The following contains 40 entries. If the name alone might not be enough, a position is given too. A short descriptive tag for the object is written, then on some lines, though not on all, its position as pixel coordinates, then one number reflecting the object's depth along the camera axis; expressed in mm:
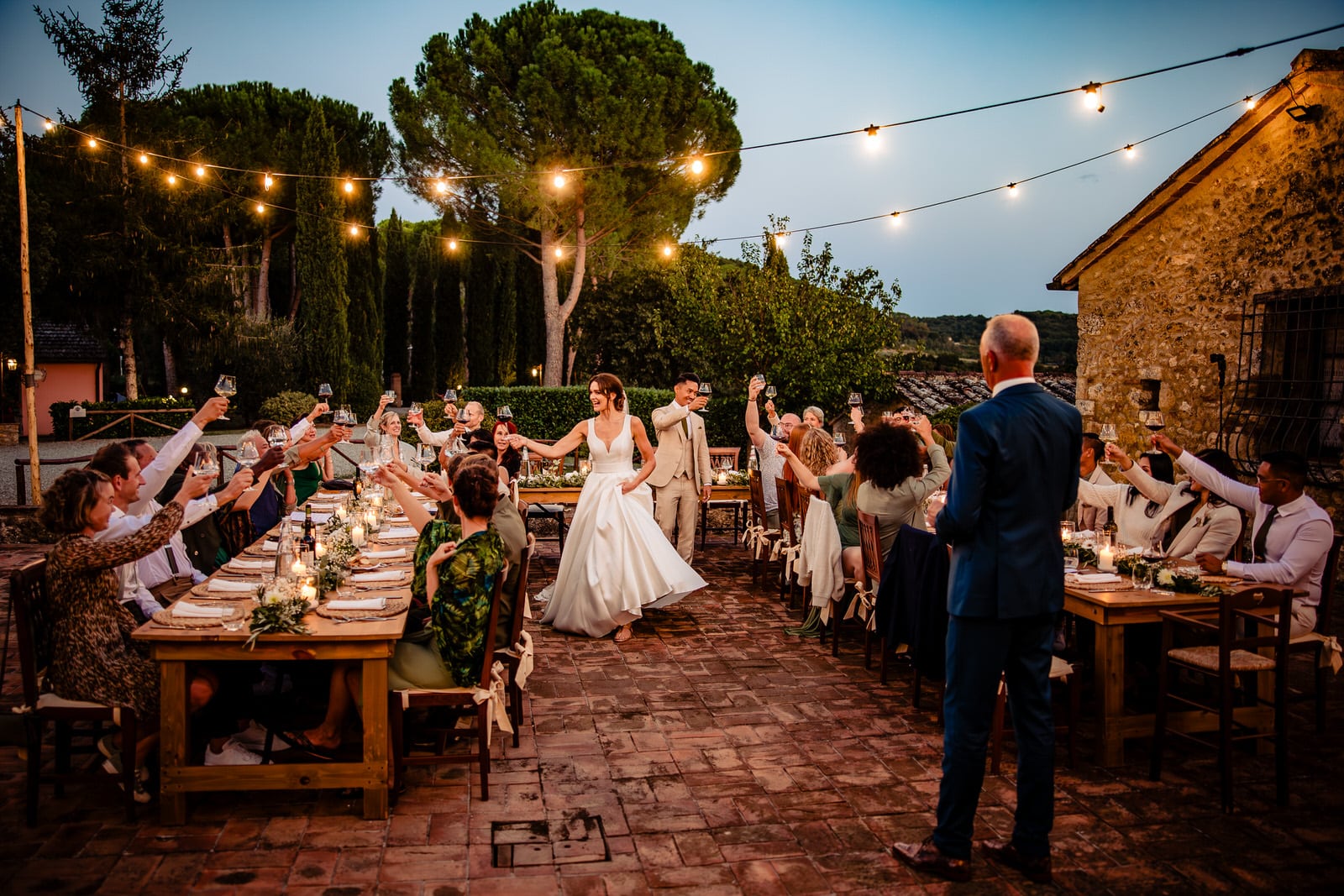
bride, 5887
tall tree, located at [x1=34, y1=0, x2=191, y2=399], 20391
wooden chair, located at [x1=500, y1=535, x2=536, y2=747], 3941
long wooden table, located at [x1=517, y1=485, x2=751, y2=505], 7559
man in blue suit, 2781
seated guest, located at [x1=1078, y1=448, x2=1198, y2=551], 5121
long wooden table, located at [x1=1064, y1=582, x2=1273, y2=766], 3816
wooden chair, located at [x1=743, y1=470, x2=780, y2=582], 7473
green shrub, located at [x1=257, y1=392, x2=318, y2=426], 21438
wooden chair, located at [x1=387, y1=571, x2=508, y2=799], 3451
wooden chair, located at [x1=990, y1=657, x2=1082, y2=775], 3805
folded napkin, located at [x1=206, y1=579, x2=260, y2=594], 3721
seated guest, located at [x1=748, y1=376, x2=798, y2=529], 7398
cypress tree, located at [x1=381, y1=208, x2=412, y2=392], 28828
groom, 7281
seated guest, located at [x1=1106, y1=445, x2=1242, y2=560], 4590
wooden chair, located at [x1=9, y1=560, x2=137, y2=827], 3178
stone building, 7422
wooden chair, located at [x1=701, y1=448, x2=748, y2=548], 8969
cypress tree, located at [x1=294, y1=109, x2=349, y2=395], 23453
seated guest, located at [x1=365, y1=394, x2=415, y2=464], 5090
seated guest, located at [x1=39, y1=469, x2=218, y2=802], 3213
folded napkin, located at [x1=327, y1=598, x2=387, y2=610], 3510
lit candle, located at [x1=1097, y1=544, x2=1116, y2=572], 4379
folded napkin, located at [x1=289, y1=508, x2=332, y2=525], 4559
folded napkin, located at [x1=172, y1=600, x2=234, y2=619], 3312
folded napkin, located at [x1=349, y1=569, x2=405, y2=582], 4027
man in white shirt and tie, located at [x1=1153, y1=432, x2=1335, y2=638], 4129
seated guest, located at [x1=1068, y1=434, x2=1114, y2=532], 6035
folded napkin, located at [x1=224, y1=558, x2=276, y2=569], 4148
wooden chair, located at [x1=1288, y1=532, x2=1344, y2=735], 4066
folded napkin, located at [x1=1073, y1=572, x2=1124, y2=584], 4121
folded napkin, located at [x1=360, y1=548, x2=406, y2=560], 4555
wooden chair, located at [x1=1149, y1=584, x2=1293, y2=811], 3449
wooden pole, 9773
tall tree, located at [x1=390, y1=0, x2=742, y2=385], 18203
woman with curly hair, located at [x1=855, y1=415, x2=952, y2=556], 5137
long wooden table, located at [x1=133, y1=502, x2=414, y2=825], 3197
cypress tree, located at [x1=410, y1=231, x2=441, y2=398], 29797
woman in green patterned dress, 3502
